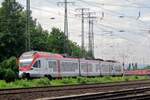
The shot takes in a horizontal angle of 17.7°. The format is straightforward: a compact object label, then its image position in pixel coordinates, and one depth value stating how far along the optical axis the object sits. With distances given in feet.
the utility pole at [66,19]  225.84
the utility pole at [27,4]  189.16
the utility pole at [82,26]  281.54
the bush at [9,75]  162.91
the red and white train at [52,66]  159.89
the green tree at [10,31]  287.89
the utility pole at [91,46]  321.81
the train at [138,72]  325.15
